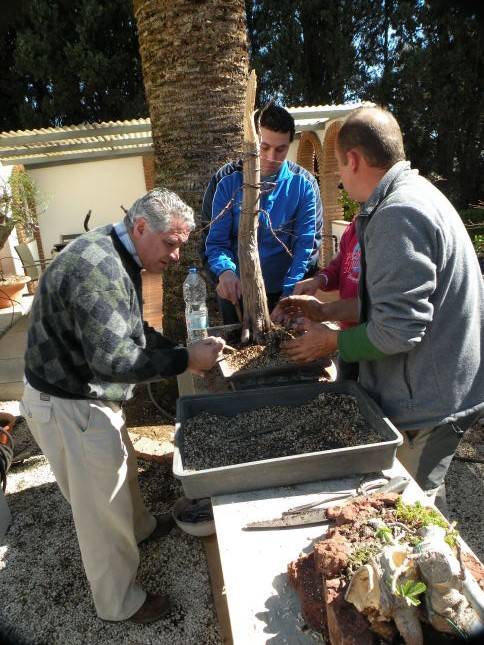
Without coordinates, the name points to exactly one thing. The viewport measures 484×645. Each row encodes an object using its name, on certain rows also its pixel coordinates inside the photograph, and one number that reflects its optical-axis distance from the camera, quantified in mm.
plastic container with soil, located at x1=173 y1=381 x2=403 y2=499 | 1624
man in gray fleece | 1577
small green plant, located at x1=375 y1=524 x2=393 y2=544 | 1214
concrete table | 1239
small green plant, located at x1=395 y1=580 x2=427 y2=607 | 1041
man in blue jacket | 2836
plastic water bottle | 2922
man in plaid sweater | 1828
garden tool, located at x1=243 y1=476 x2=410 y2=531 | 1525
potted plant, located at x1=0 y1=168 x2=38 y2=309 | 4984
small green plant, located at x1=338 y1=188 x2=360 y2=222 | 10586
